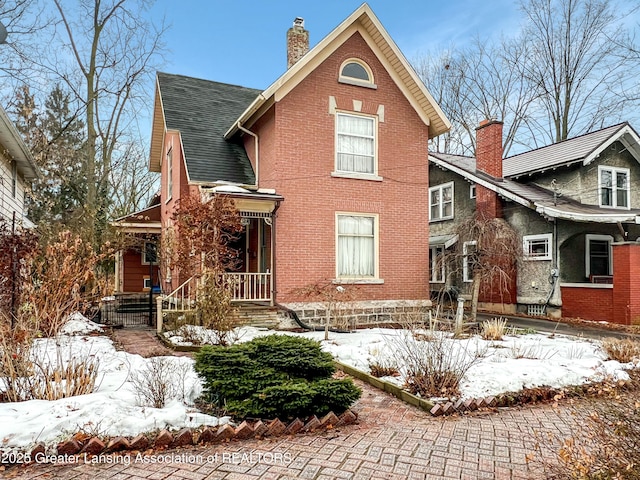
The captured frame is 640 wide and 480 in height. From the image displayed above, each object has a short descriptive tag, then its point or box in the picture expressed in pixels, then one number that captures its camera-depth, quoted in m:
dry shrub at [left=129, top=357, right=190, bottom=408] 5.09
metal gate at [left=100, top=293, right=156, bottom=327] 13.63
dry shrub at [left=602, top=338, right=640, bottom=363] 7.83
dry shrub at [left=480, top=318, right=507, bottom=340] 9.99
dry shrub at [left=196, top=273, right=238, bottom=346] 9.35
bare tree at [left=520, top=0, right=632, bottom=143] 25.53
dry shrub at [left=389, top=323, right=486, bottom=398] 5.92
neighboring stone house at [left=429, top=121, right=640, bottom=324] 14.75
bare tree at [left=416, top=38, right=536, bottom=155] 28.81
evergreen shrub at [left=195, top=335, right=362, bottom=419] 4.81
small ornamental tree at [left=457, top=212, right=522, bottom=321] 13.43
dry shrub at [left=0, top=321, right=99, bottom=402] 5.02
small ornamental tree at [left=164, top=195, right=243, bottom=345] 10.00
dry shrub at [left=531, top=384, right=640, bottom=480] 2.95
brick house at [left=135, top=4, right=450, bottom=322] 13.00
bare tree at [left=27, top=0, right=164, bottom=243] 19.09
